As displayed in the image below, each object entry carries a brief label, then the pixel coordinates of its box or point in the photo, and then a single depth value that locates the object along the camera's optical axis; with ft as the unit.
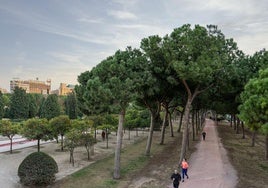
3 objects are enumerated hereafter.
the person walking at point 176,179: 35.45
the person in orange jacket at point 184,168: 40.71
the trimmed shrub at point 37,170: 39.26
